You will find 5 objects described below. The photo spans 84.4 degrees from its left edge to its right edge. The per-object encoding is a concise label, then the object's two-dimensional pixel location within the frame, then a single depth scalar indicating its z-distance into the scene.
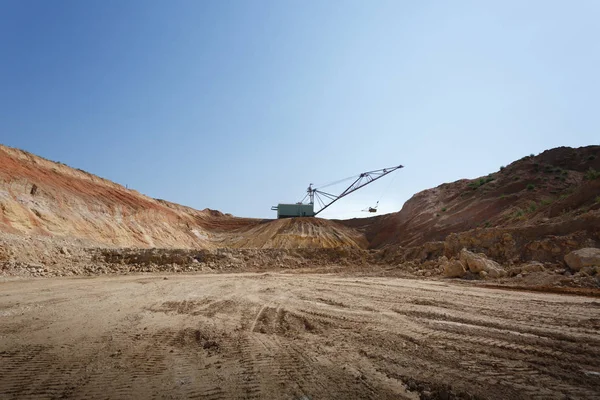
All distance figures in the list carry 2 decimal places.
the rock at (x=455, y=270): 14.79
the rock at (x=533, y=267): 12.82
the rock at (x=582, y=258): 11.15
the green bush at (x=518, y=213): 25.22
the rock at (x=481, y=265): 13.69
